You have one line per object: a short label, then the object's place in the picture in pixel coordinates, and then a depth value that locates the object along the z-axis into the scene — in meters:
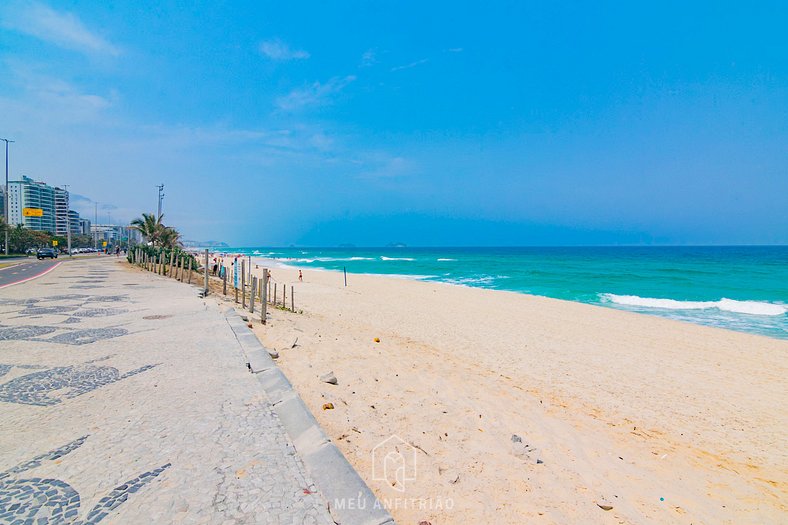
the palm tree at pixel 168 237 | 35.94
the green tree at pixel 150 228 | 35.19
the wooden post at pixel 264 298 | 9.38
